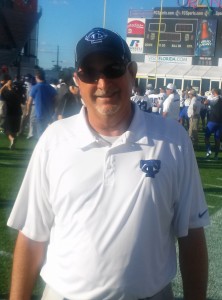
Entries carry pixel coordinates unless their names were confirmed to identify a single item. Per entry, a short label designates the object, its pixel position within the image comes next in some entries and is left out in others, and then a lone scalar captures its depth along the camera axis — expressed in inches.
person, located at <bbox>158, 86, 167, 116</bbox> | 513.3
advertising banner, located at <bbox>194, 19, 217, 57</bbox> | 1381.5
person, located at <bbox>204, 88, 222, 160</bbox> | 377.7
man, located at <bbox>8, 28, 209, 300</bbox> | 53.3
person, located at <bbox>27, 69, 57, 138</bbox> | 338.2
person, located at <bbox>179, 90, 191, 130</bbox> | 560.9
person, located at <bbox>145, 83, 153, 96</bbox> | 629.9
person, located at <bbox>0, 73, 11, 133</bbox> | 363.8
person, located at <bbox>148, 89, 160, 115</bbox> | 514.8
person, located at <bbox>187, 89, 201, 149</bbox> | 436.1
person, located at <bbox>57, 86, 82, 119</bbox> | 299.9
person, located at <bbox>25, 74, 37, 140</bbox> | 376.7
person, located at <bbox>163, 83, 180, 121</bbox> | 400.8
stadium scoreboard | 1381.5
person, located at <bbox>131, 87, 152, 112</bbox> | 432.3
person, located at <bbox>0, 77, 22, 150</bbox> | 355.3
